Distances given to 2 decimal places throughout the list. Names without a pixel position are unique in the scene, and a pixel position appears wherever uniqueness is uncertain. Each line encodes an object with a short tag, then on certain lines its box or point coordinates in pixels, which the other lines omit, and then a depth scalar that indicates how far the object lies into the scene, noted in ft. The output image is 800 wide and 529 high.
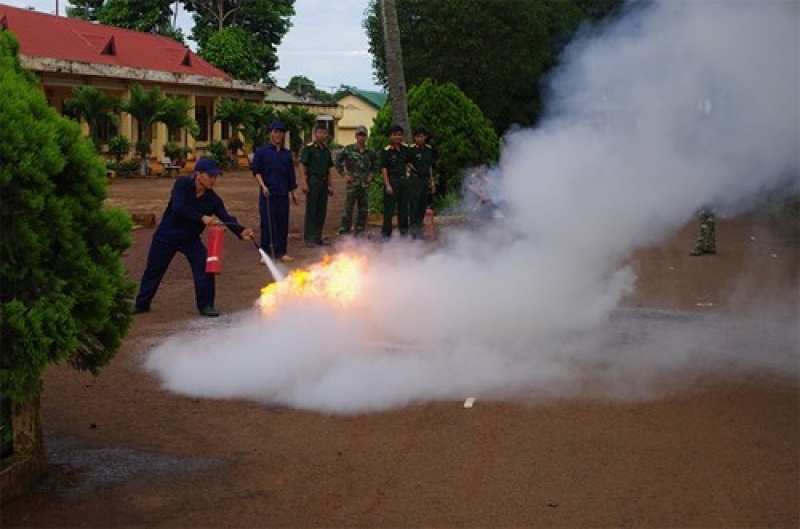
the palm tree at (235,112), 122.52
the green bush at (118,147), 100.07
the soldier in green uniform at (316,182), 46.39
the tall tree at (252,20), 163.32
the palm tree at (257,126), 126.52
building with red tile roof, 98.58
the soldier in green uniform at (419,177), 47.98
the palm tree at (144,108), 98.99
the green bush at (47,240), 14.08
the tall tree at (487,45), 92.38
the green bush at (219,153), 121.80
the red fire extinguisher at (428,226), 49.39
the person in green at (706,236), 44.14
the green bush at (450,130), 59.00
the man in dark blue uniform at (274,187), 42.27
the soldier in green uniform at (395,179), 47.62
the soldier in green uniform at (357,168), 49.21
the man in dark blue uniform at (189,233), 29.66
